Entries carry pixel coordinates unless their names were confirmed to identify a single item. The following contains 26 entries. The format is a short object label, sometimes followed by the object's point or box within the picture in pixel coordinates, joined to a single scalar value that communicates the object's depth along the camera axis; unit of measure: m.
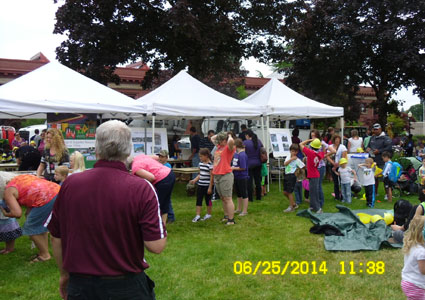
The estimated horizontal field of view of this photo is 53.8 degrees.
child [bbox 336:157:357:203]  9.62
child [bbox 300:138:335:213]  8.35
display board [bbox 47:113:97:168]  9.30
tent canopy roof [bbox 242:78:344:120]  12.50
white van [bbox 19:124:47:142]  20.21
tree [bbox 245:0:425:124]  21.14
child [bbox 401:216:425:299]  3.45
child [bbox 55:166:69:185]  5.97
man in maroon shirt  2.13
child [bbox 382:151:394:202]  10.07
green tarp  6.09
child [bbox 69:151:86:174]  6.12
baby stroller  10.66
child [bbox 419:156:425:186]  8.53
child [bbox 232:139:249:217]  8.50
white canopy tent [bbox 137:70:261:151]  10.38
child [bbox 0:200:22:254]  5.68
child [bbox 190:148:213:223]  7.79
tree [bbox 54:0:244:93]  16.47
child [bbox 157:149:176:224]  7.63
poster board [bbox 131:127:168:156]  11.35
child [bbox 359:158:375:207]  9.29
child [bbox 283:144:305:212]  8.81
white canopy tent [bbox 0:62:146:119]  8.28
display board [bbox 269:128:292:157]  12.90
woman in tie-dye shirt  4.82
